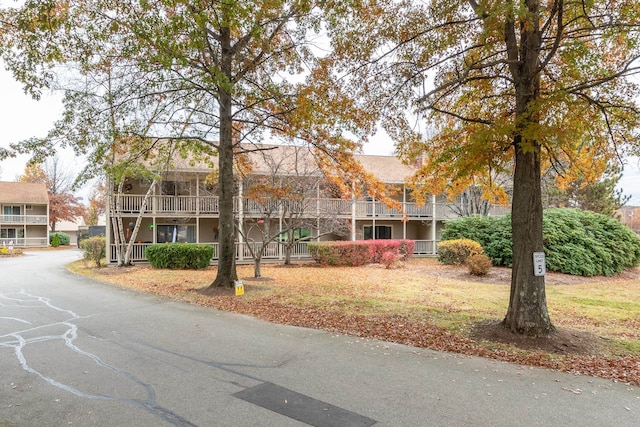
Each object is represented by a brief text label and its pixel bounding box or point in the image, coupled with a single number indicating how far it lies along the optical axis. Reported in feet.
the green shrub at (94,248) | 59.62
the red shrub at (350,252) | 63.77
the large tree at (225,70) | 21.77
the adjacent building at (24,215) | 123.24
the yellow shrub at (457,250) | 56.29
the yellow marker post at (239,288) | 34.20
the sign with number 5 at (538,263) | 20.71
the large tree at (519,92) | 19.34
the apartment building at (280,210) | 58.03
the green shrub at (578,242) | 49.88
